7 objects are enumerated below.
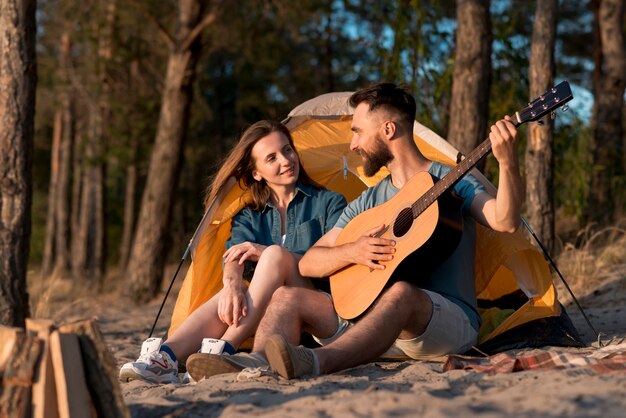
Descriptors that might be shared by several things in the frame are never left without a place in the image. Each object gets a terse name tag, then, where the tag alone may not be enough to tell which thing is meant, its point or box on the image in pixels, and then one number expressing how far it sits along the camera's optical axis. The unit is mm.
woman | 4297
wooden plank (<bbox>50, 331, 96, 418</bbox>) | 2791
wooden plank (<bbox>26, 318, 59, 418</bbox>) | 2801
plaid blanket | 3459
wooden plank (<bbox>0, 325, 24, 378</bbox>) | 2834
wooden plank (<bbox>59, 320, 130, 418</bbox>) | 2873
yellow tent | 4699
